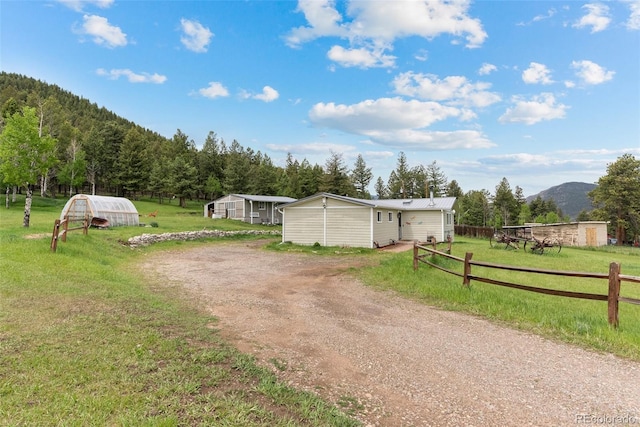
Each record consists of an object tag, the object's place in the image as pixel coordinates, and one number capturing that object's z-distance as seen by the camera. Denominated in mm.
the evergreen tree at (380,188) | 65512
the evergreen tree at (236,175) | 52406
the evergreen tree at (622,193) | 38812
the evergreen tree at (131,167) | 48125
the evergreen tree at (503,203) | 62919
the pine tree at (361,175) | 58500
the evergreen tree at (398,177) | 59625
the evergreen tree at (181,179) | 45969
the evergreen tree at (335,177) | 50094
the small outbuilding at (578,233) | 28594
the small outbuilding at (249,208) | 34531
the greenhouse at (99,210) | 20344
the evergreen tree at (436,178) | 59238
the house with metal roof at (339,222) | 18484
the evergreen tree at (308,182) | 52938
